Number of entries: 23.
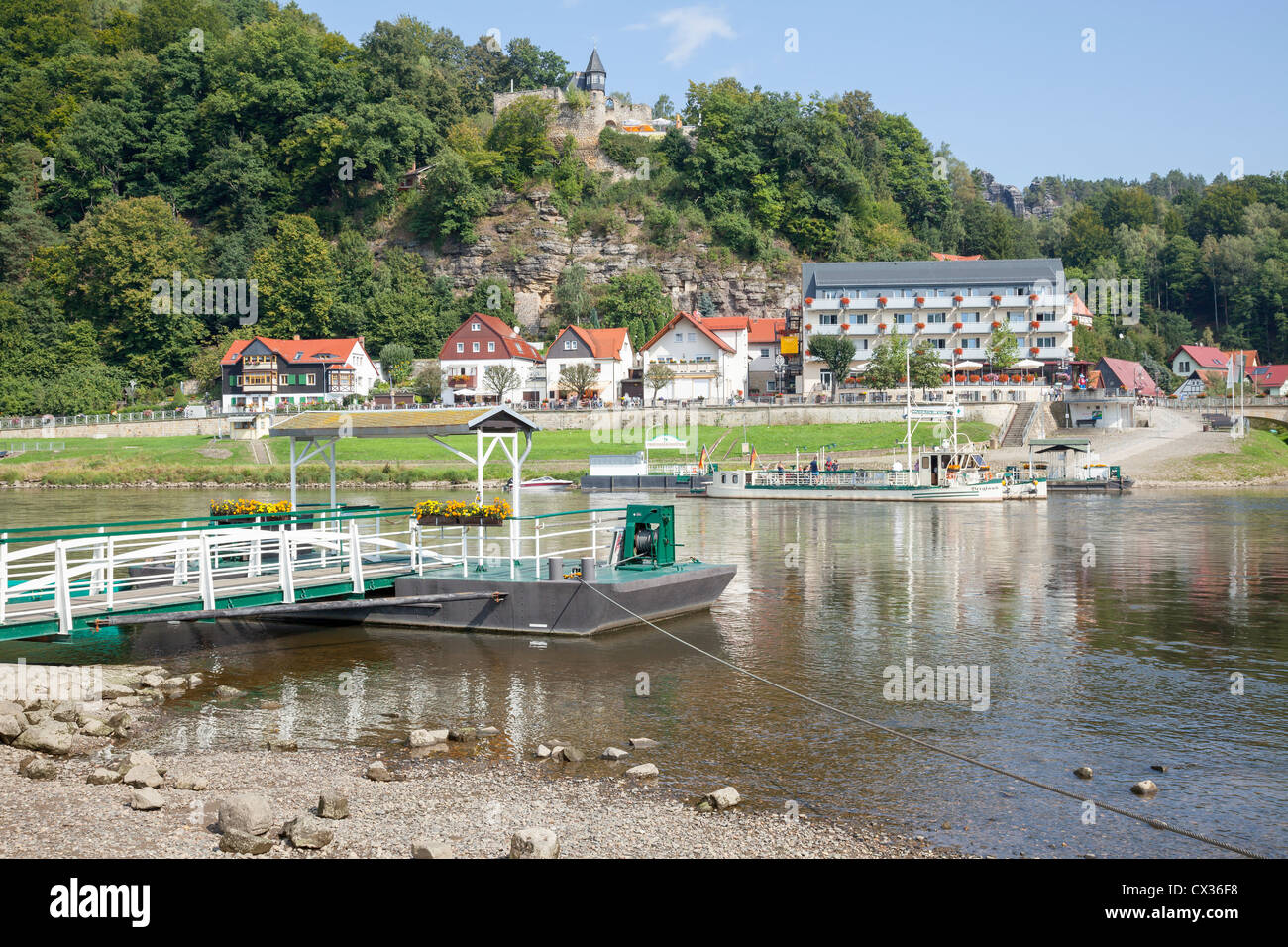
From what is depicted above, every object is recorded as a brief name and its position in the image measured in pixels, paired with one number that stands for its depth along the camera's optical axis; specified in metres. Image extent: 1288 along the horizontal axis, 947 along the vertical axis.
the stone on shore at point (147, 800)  12.88
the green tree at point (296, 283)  125.38
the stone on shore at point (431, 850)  10.77
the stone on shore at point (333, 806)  12.45
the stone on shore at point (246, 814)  11.61
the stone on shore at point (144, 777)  13.81
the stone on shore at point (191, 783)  13.70
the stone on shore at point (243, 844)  11.34
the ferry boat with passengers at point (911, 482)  65.12
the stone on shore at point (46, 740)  15.38
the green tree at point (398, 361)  119.06
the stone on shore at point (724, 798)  12.94
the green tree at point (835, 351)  108.88
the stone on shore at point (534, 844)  10.99
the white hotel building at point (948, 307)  109.38
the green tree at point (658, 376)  108.31
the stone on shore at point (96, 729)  16.52
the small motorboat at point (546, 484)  75.94
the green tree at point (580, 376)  109.88
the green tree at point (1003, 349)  102.88
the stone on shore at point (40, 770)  14.19
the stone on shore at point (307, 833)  11.50
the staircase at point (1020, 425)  89.81
